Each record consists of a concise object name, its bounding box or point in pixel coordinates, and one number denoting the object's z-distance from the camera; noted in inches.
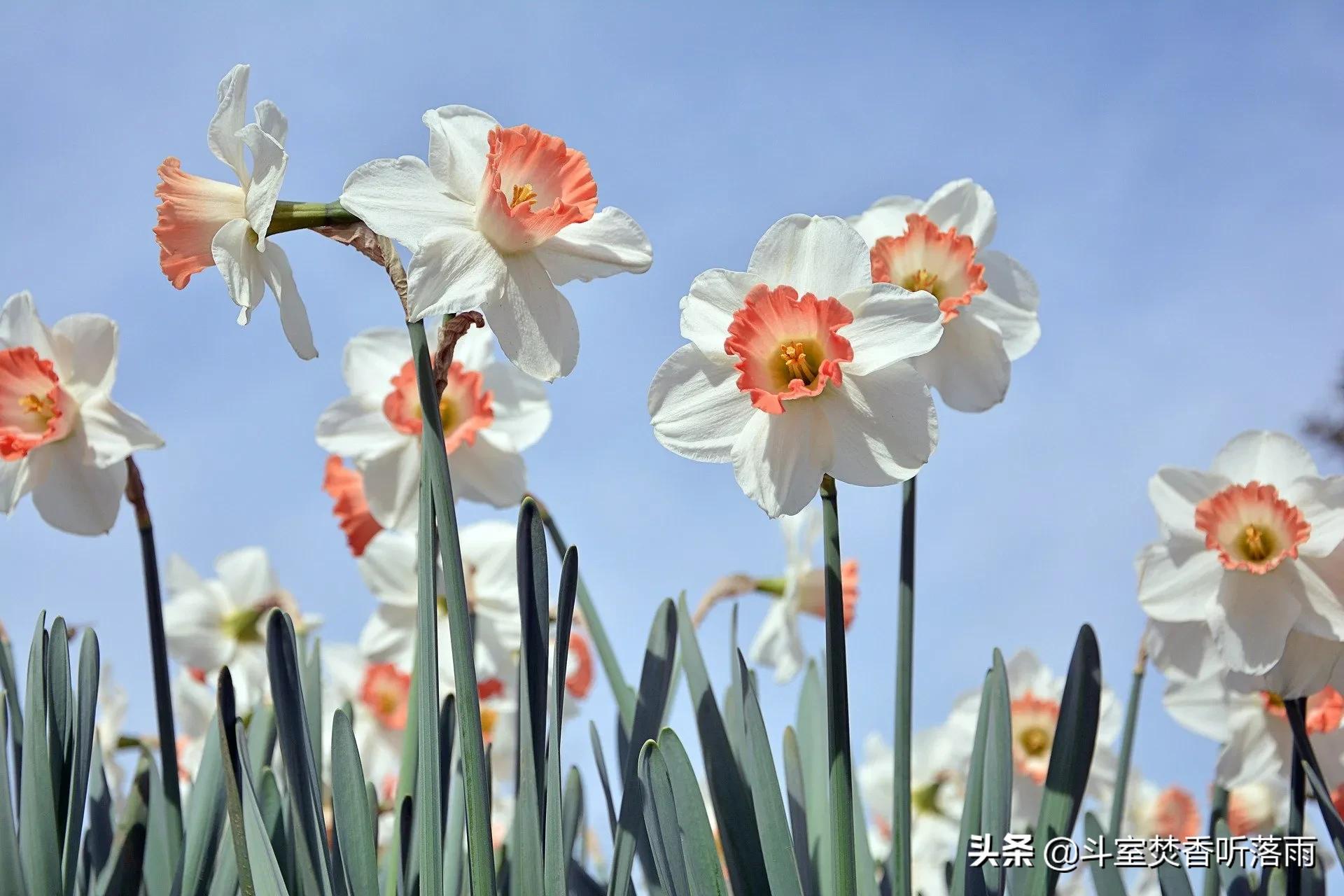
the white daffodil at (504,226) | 34.8
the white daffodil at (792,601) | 50.9
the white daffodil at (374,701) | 51.2
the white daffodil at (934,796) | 59.2
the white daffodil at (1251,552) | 41.5
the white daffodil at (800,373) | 35.7
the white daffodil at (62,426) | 40.4
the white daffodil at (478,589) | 47.8
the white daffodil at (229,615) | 52.8
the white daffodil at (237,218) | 35.2
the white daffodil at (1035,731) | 50.9
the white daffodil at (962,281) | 39.8
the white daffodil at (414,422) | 43.2
